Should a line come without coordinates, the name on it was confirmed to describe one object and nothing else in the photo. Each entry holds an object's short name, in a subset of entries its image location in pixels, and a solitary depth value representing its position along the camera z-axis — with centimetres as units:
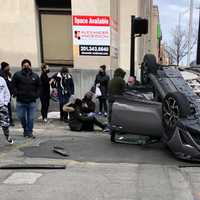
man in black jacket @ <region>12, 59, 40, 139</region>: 788
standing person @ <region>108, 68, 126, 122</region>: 804
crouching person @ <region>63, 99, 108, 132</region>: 931
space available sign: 1227
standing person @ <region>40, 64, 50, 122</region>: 1055
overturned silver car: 592
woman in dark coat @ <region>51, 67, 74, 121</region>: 1060
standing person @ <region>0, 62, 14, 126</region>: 977
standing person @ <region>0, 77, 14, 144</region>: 716
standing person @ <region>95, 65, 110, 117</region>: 1158
